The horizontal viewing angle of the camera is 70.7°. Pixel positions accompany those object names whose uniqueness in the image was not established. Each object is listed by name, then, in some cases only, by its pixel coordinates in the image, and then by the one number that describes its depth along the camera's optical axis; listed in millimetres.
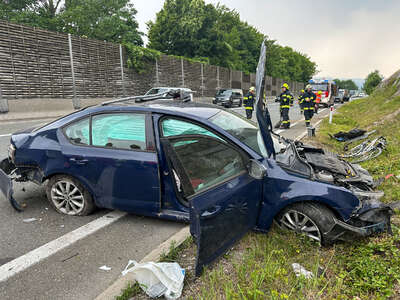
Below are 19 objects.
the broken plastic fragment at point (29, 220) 3488
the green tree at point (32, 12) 27250
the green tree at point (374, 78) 61416
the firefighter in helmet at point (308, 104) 11453
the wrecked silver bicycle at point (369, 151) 5789
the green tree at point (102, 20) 30375
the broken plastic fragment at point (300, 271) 2348
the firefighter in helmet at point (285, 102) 11555
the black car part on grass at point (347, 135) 7895
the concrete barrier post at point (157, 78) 24500
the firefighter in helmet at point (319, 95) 24881
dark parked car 24172
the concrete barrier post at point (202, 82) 31650
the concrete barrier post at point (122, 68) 20356
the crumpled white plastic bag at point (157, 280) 2178
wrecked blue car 2391
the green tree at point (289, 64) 59472
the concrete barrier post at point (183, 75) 28188
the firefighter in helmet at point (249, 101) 13254
